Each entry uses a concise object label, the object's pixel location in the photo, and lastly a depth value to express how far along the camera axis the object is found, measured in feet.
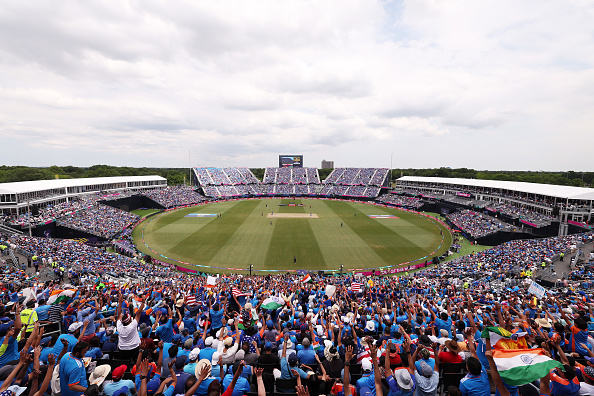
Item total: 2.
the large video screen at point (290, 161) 366.63
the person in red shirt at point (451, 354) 16.91
